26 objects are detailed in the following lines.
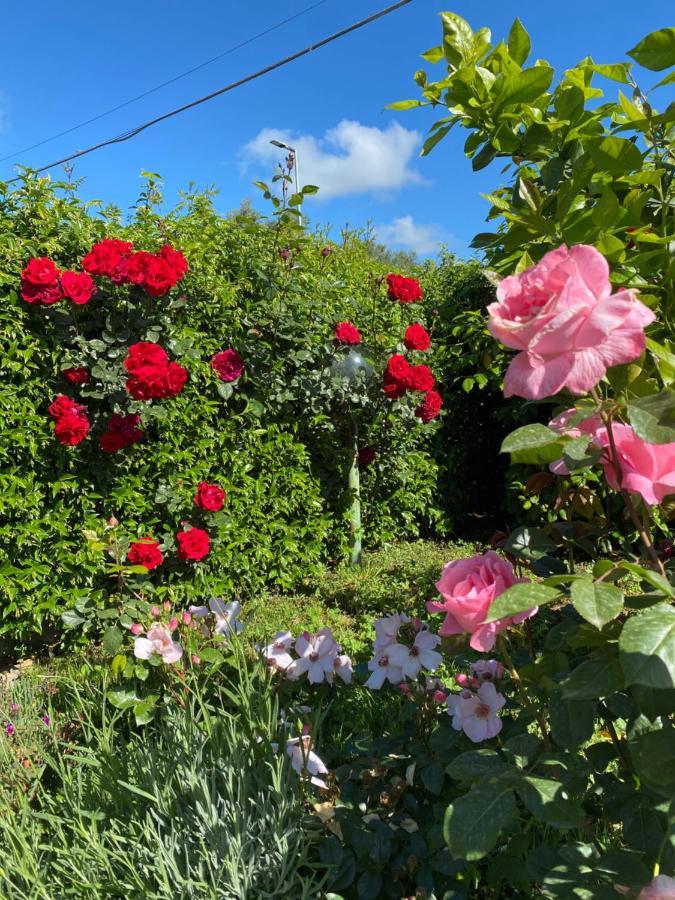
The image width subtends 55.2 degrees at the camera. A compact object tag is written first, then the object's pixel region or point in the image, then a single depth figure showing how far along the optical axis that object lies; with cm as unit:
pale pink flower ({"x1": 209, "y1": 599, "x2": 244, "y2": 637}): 194
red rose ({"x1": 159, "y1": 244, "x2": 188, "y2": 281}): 313
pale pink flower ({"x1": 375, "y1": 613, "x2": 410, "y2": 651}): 150
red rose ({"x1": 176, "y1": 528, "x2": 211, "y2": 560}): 325
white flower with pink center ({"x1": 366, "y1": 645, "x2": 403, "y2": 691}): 149
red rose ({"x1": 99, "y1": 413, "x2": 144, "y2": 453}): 320
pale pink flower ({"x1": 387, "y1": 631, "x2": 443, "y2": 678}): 145
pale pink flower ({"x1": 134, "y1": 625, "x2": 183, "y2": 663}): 184
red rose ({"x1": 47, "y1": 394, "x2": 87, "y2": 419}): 311
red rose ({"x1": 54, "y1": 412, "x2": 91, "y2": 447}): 305
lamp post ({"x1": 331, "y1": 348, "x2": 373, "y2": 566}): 449
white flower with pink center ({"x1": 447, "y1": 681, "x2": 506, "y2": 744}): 121
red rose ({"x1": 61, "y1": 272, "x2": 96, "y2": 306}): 302
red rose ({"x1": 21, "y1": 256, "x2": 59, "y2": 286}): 296
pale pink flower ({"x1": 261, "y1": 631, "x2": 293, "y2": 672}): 173
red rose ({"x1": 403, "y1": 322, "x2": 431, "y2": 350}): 402
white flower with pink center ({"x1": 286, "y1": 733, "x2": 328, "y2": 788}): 145
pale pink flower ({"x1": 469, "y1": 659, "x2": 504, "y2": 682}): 134
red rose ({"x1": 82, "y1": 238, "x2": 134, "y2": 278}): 300
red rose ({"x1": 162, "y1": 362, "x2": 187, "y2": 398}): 305
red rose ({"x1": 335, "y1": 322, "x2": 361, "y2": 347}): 393
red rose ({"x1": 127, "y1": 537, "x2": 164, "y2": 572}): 257
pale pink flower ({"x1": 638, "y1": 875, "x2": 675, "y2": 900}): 73
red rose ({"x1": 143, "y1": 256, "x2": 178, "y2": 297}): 307
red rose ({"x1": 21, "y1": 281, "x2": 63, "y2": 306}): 302
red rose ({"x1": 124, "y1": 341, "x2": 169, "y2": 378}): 298
